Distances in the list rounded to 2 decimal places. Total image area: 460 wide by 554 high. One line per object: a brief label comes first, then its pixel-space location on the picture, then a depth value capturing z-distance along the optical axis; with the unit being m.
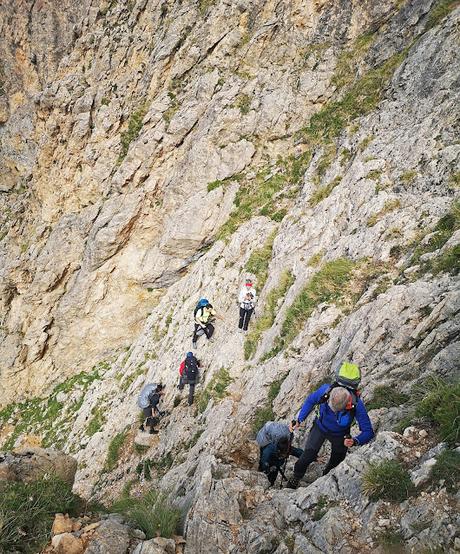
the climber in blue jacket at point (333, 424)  5.40
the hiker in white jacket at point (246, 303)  12.73
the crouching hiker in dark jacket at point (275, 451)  6.57
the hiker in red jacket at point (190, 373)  12.63
